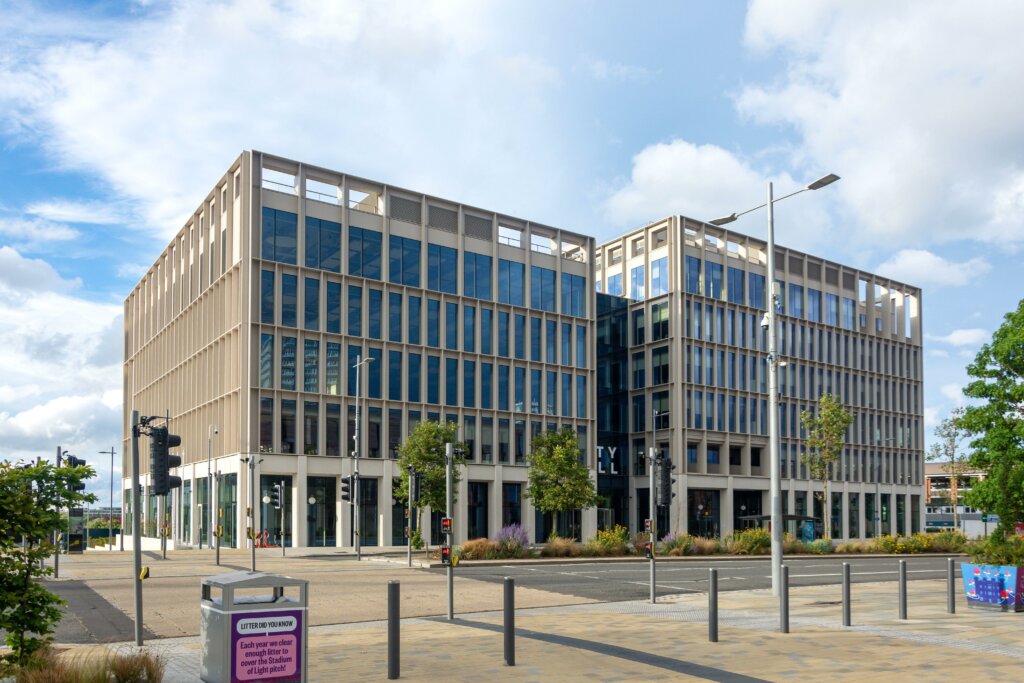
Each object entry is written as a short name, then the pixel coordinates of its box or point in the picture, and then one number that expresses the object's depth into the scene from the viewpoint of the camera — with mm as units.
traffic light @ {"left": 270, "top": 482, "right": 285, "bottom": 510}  40781
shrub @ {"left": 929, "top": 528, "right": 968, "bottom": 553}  52062
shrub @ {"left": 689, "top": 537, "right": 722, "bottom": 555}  44531
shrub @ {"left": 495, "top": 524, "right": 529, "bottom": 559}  40062
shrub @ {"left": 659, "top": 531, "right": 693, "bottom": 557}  43656
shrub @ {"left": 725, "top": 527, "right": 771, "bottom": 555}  45938
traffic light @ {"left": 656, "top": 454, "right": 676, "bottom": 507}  22938
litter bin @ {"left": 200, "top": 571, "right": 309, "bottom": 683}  9016
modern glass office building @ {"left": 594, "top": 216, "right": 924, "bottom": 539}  74125
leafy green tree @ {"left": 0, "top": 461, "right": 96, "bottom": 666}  9641
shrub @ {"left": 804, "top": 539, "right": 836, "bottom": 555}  48531
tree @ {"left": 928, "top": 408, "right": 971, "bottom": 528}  81562
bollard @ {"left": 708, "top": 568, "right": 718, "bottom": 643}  14461
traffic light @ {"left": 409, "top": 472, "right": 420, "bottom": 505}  32200
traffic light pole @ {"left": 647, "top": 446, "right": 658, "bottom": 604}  23505
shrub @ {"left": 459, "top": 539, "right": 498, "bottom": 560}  38656
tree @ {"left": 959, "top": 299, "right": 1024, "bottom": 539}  21641
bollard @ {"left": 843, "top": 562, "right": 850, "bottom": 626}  16672
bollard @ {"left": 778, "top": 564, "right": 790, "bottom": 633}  15688
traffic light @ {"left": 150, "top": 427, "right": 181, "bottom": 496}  17266
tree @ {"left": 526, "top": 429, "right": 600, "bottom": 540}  56938
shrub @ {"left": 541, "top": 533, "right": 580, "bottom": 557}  41562
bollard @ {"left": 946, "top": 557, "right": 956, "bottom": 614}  18594
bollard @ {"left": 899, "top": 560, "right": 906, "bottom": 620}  17572
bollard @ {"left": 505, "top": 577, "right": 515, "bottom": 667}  12359
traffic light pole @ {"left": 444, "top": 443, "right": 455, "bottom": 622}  18156
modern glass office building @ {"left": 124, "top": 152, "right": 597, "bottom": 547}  55188
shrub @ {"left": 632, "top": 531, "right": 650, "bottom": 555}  44312
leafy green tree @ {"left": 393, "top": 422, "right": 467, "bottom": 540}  51031
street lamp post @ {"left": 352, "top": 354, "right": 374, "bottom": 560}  43719
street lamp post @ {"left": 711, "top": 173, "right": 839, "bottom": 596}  22500
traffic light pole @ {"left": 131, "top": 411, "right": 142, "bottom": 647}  14339
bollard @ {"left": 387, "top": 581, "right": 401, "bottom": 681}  11336
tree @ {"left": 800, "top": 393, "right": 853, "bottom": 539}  61156
